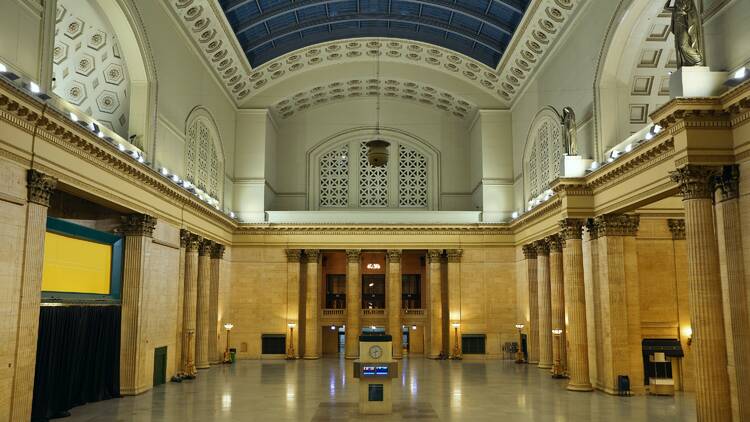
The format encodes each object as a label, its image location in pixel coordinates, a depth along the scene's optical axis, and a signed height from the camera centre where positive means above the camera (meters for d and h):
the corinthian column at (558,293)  24.31 +0.64
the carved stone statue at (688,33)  14.27 +6.25
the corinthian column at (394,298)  34.47 +0.64
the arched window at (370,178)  36.97 +7.67
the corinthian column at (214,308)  30.30 +0.10
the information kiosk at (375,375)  16.23 -1.65
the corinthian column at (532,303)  30.23 +0.31
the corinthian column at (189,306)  24.66 +0.16
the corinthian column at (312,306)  34.06 +0.21
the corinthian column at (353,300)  34.25 +0.54
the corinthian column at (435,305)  33.88 +0.25
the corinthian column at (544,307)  27.17 +0.11
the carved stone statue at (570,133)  22.22 +6.18
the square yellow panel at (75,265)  16.73 +1.28
